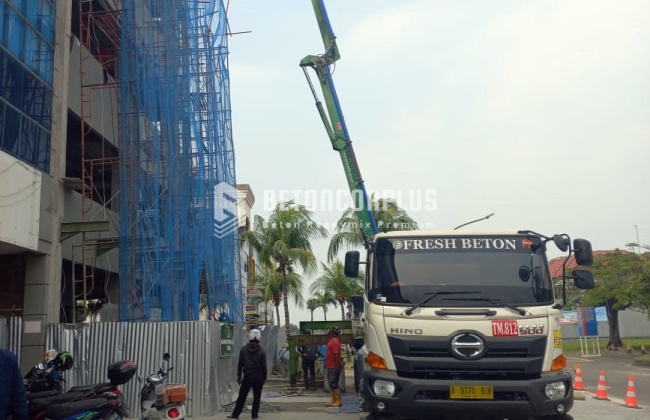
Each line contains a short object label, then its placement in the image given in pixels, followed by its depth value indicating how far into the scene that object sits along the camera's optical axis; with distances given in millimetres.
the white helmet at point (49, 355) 8161
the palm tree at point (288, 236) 29094
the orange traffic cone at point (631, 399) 13197
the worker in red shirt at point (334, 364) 13008
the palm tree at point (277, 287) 32719
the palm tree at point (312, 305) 54803
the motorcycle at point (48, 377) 7219
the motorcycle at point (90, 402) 6750
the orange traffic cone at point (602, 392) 14672
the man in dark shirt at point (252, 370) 11047
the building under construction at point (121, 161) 12523
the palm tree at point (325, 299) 45288
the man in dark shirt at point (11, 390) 4984
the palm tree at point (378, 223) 28975
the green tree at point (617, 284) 33250
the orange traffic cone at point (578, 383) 16375
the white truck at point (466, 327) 6789
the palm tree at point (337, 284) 41062
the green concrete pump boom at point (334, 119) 18344
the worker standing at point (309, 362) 17484
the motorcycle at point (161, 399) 7625
